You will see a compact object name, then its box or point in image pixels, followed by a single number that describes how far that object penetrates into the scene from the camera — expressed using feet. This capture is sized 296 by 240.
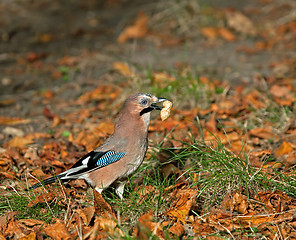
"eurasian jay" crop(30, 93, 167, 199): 24.73
